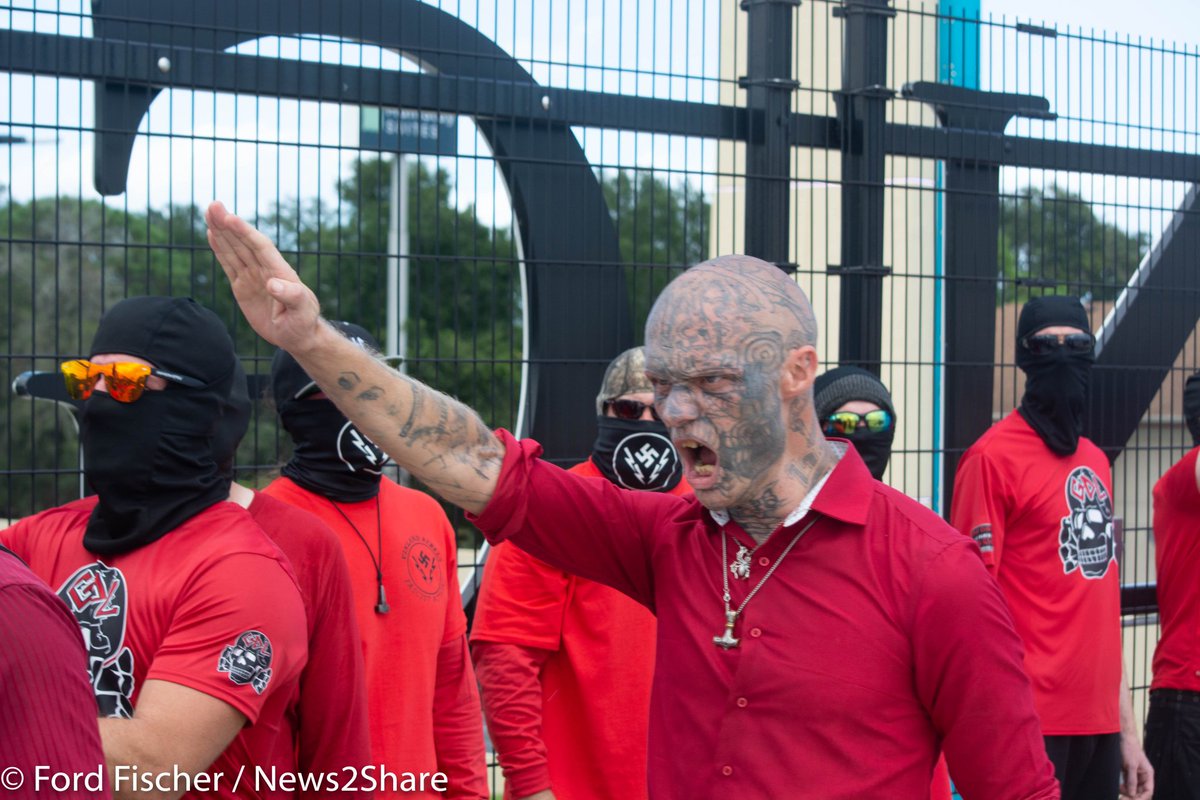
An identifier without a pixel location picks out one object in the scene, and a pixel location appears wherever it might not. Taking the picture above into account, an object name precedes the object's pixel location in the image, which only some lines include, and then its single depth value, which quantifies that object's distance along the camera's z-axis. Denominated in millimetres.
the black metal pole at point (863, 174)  5551
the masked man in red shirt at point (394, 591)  3287
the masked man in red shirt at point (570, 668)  3736
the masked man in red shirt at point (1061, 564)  4609
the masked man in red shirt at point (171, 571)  2355
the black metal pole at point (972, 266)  5852
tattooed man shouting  2098
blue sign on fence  4707
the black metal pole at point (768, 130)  5340
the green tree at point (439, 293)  4676
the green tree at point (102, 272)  4172
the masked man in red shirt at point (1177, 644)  4770
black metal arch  4445
